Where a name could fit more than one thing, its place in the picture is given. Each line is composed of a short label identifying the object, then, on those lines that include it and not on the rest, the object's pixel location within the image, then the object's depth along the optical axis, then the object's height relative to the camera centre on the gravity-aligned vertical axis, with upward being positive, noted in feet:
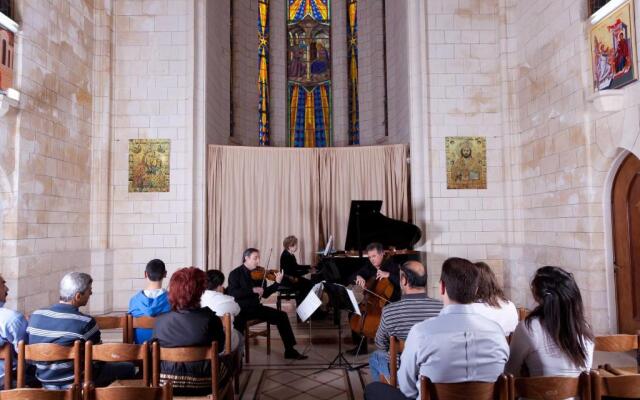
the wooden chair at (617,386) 6.17 -2.40
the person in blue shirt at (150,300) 11.07 -2.09
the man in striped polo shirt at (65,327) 8.64 -2.13
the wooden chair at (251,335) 15.20 -4.26
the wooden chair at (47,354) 8.14 -2.50
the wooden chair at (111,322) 10.46 -2.50
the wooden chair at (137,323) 10.36 -2.45
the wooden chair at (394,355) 8.29 -2.61
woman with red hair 8.64 -2.23
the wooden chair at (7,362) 8.31 -2.69
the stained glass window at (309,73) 38.27 +12.57
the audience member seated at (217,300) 12.79 -2.38
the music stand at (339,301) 12.55 -2.46
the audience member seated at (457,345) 6.42 -1.89
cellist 14.43 -2.06
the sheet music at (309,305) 12.79 -2.56
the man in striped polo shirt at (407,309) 8.96 -1.88
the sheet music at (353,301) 12.05 -2.30
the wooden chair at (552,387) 6.26 -2.44
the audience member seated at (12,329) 8.76 -2.17
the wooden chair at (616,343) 7.86 -2.29
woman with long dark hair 6.81 -1.86
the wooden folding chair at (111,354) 8.13 -2.49
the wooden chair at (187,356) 8.04 -2.53
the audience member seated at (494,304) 9.36 -1.89
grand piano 20.58 -0.73
